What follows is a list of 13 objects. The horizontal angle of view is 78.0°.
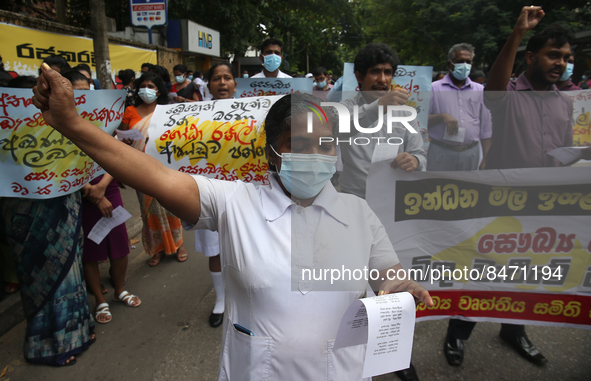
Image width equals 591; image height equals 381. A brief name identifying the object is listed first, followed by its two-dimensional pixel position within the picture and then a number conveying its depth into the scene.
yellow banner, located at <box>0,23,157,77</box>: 5.84
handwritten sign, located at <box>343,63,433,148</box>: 3.93
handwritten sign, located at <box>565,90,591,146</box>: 2.15
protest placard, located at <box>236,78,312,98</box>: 3.86
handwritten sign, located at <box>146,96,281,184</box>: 2.30
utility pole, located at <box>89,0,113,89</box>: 5.34
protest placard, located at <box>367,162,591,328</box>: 1.78
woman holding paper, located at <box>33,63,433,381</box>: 1.14
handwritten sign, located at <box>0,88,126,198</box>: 1.95
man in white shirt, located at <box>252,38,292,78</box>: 4.34
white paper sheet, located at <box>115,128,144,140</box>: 2.56
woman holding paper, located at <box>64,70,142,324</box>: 2.63
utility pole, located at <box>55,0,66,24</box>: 8.99
